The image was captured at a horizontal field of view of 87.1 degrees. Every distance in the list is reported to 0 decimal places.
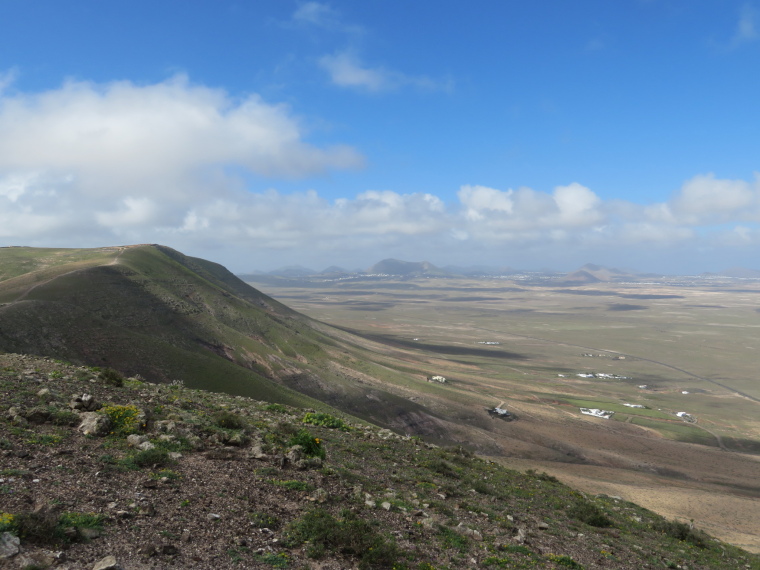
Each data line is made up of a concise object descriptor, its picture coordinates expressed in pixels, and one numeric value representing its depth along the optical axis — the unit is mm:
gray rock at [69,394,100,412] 17630
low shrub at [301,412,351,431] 28134
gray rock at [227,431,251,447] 17953
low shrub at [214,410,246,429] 20516
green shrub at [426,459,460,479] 23172
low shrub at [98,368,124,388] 23800
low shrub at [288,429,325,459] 18825
